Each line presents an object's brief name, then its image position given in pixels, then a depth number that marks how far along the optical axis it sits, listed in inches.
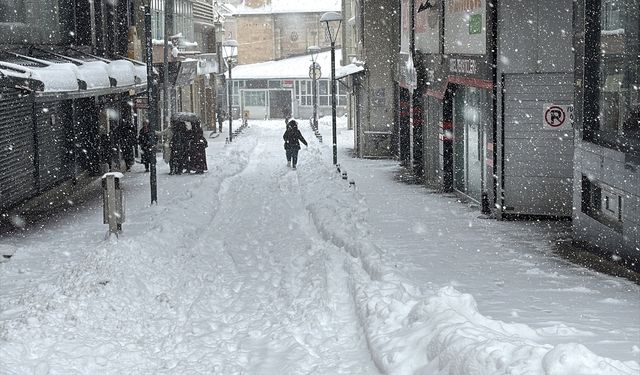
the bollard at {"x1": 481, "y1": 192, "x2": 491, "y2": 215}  703.1
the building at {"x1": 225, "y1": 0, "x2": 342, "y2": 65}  2861.7
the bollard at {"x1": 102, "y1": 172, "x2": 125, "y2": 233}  594.9
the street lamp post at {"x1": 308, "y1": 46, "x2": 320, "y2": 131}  1839.8
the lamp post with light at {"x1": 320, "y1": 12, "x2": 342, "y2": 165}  1092.5
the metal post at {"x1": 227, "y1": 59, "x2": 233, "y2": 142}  1660.4
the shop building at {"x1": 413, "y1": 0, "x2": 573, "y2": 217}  647.8
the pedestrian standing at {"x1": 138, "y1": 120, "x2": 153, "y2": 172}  1100.5
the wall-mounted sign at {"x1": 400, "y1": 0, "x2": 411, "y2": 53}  1065.5
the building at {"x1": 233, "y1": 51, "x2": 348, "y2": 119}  2623.0
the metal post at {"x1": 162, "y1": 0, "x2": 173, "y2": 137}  936.9
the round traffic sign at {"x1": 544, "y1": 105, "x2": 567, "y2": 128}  650.2
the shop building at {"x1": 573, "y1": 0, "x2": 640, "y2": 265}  453.4
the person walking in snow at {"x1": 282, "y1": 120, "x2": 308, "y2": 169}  1125.7
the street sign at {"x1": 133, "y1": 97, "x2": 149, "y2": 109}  1106.2
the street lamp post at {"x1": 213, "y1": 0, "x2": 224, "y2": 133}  2226.7
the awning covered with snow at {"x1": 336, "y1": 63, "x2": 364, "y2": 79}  1318.9
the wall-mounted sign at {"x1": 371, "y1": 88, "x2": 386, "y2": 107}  1296.8
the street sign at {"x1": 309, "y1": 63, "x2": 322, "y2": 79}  1883.6
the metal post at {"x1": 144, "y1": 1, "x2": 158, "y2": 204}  756.0
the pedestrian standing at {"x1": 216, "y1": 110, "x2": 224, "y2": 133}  2013.5
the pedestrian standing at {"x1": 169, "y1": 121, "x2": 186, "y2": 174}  1061.8
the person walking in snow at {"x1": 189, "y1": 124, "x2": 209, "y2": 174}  1066.1
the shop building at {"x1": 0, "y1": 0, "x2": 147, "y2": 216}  711.1
